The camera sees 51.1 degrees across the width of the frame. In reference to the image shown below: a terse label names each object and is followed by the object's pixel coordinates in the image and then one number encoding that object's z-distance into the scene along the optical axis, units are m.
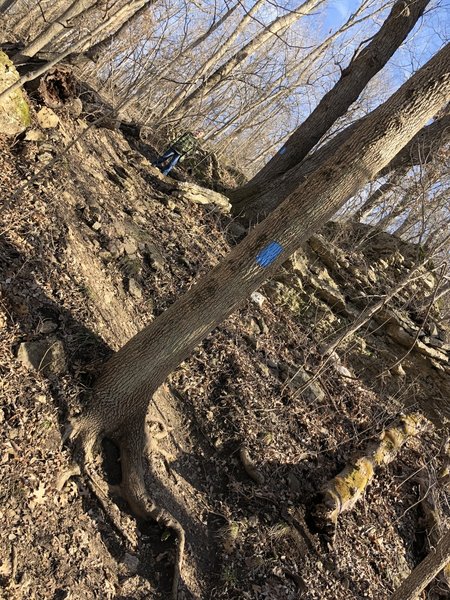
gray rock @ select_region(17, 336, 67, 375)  4.23
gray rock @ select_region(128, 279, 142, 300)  6.03
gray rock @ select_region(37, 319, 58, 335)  4.49
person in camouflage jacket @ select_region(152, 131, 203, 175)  8.79
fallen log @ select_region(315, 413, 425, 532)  5.50
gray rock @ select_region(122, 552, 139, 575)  4.00
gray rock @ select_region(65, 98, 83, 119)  7.34
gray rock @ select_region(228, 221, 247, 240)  8.61
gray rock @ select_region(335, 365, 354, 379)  7.55
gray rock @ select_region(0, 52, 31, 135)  5.76
